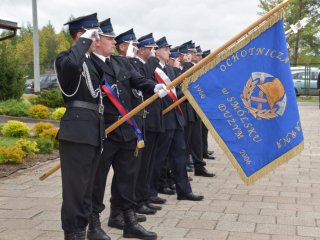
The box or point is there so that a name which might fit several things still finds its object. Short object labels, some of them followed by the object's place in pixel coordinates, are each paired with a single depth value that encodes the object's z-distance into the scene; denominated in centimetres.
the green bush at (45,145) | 966
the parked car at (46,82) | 3184
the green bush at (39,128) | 1102
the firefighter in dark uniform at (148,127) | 555
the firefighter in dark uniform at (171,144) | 607
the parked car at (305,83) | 2938
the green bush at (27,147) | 909
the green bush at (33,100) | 1645
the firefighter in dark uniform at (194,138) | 759
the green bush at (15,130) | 1091
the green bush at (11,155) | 823
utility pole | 2073
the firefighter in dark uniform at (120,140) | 452
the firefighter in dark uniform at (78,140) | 409
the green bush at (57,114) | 1365
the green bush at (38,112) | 1435
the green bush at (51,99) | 1603
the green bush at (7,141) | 951
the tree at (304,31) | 3123
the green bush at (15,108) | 1475
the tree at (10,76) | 1725
